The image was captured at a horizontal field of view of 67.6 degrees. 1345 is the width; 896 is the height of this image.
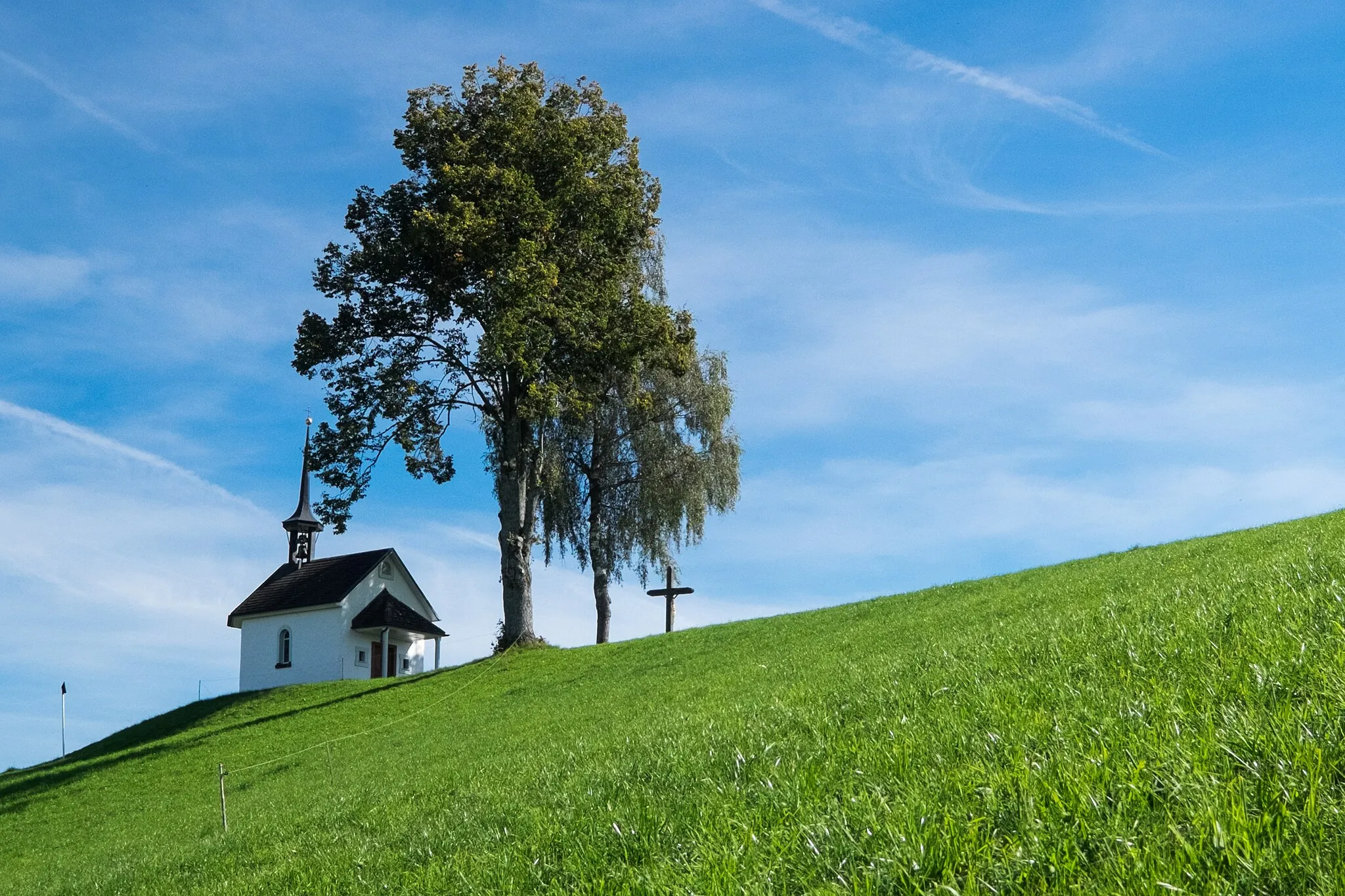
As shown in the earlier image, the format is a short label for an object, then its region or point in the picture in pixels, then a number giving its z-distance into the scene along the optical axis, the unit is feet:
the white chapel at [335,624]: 184.96
